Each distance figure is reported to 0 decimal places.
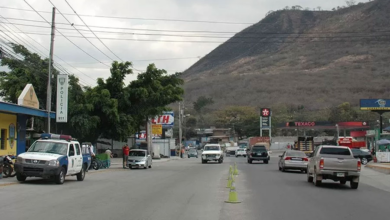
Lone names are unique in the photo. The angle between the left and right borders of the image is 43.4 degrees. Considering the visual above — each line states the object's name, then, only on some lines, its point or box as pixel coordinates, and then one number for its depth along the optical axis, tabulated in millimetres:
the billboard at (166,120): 71812
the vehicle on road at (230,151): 94875
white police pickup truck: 19938
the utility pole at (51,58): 30323
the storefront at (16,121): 27859
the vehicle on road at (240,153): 80625
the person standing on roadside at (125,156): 38531
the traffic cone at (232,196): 14883
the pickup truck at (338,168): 20906
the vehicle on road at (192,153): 80581
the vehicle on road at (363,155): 47219
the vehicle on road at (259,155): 47500
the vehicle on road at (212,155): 47594
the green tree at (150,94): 38062
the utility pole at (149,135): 57688
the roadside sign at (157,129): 69062
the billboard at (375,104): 60031
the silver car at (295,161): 33031
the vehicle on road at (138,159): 37812
